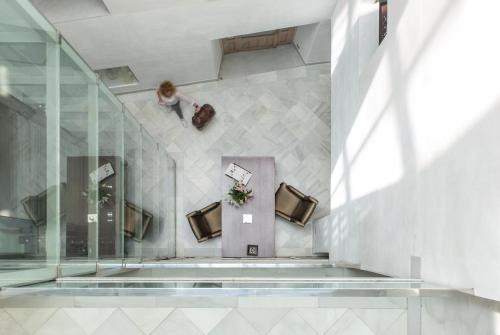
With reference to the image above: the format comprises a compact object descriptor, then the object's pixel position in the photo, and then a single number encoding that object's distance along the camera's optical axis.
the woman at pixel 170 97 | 7.68
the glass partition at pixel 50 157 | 2.14
